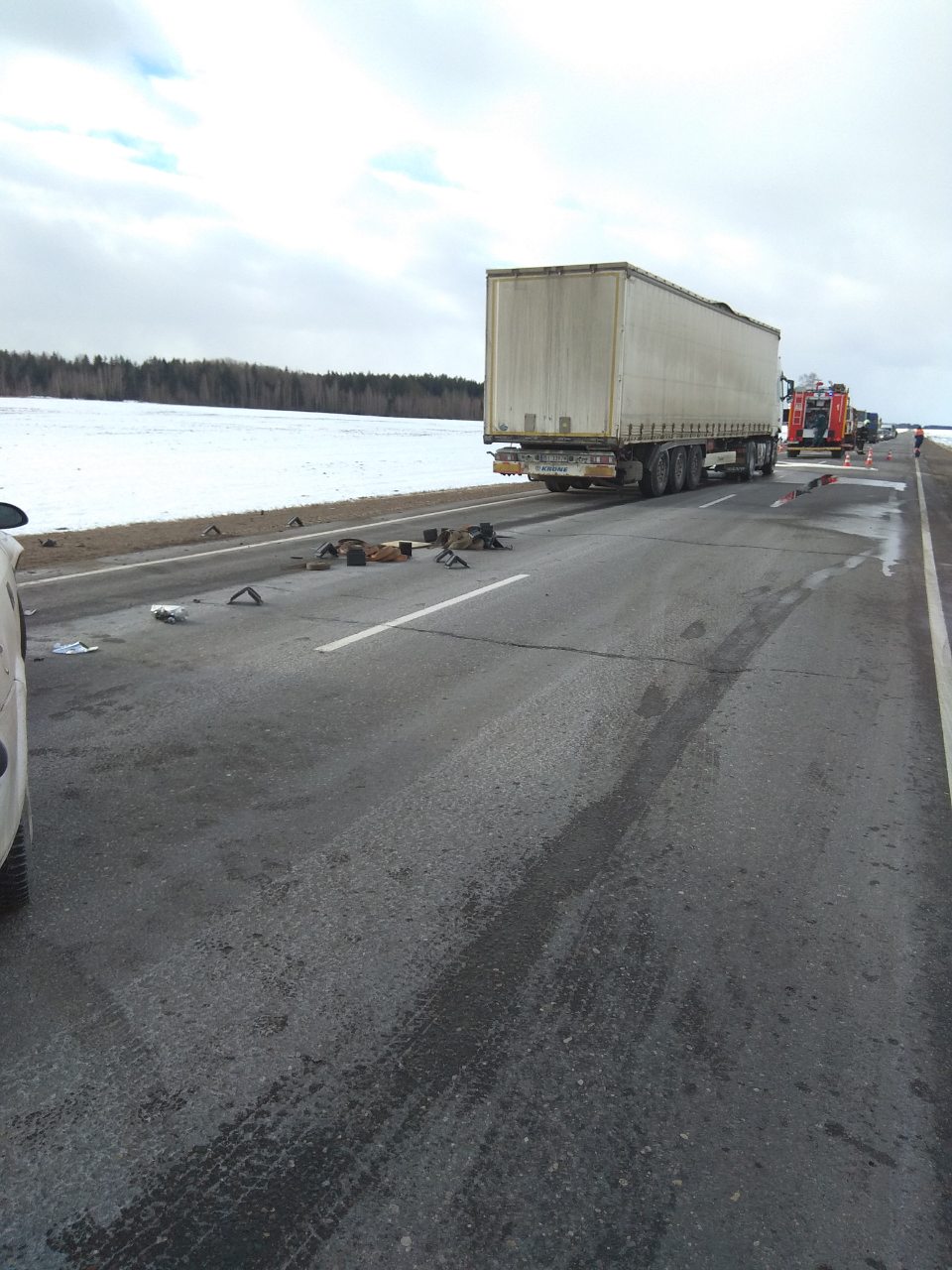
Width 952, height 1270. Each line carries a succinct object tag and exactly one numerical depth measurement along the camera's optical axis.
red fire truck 44.00
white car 2.90
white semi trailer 17.09
